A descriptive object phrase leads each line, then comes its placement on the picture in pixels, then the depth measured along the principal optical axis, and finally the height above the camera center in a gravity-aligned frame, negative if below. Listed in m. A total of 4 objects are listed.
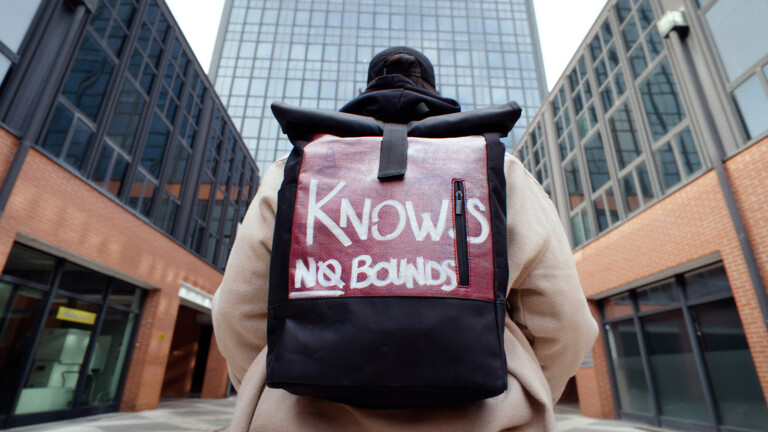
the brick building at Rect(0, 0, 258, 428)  6.24 +2.88
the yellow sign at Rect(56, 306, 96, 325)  7.33 +0.67
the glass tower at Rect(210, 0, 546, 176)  30.36 +24.28
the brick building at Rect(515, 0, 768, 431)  6.15 +2.84
